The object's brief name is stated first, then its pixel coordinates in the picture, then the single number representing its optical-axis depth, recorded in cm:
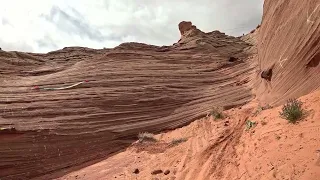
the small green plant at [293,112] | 466
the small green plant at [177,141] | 708
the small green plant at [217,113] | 754
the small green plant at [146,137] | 772
